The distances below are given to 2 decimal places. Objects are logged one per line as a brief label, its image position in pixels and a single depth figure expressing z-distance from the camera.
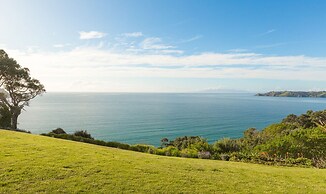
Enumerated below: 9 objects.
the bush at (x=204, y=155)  15.92
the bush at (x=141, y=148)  18.74
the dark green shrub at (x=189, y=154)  16.25
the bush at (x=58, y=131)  24.11
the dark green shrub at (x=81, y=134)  23.05
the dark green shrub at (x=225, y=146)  20.56
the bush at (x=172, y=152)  16.81
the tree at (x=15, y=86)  27.69
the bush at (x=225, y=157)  15.85
